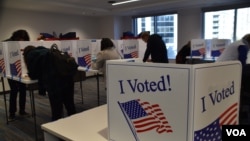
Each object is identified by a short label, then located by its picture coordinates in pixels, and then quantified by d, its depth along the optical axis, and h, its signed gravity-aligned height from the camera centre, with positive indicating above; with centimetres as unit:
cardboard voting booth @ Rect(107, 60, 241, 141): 67 -19
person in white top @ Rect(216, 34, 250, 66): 247 -6
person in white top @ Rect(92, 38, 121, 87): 292 -6
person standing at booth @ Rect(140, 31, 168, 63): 337 -1
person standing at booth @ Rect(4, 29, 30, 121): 294 -63
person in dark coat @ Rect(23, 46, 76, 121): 235 -30
